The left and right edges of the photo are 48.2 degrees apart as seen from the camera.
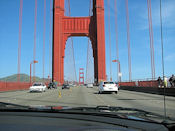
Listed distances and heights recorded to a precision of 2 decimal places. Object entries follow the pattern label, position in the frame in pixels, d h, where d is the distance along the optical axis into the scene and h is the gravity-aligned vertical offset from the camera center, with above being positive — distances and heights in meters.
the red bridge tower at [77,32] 59.41 +14.91
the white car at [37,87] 27.82 -1.30
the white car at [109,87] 21.96 -1.11
